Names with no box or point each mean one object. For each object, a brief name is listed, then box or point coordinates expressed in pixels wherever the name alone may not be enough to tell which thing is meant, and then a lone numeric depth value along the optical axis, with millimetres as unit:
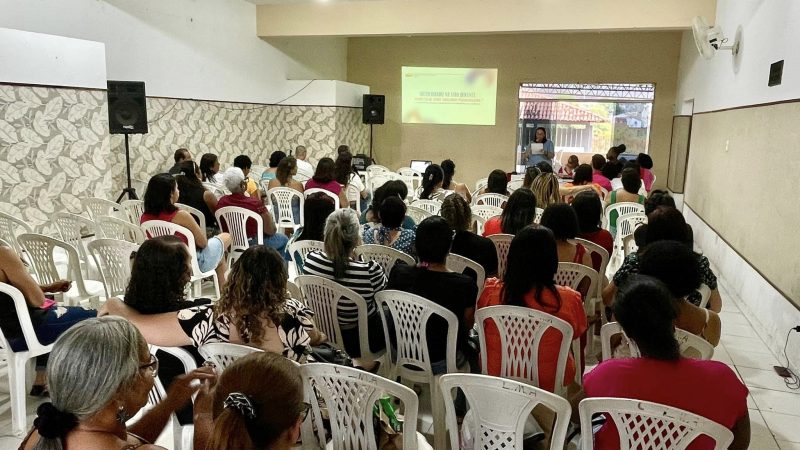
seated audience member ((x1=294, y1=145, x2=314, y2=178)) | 8114
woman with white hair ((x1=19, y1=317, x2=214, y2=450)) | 1261
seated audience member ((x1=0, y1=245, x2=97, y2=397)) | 2605
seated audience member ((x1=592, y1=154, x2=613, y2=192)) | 6582
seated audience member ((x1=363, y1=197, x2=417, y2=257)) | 3506
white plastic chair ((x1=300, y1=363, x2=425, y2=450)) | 1650
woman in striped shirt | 2799
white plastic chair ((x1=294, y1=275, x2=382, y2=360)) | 2689
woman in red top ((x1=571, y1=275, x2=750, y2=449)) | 1641
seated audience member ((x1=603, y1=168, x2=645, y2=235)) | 5355
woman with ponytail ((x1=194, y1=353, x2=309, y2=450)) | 1153
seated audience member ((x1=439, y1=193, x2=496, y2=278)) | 3381
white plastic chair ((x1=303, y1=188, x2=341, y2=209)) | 5570
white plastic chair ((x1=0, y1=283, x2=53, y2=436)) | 2588
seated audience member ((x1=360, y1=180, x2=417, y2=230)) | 4151
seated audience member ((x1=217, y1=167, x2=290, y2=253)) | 4762
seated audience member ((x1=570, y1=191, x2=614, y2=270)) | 3635
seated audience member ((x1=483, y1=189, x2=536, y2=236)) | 3779
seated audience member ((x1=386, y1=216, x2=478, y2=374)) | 2590
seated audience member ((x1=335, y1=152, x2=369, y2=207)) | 6316
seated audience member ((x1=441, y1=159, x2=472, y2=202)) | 5922
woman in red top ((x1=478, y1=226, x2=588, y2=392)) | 2324
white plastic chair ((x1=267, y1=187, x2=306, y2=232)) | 5789
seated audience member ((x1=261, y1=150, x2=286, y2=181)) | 7133
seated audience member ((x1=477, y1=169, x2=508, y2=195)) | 5668
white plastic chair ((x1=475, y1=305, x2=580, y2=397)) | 2219
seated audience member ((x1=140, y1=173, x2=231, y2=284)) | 3945
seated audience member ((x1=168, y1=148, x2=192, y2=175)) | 6531
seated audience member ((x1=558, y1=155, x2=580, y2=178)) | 8453
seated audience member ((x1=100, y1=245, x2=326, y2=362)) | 2014
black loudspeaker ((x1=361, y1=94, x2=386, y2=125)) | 10953
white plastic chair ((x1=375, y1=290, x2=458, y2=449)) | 2443
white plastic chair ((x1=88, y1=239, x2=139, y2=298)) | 3401
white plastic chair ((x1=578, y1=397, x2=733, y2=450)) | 1480
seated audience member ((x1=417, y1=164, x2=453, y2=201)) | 5410
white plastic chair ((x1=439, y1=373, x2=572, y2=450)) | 1587
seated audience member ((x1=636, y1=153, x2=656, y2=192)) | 7594
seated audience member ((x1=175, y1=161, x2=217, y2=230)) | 4992
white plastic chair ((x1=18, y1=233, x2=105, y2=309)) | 3364
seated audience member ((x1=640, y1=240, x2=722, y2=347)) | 2203
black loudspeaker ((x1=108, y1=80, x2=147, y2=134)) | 6250
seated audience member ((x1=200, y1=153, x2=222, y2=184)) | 6398
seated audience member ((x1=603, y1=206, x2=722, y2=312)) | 2715
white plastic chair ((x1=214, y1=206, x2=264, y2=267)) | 4680
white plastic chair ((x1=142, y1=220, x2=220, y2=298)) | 3885
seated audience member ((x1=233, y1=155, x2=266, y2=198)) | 6148
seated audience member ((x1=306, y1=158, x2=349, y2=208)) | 5691
